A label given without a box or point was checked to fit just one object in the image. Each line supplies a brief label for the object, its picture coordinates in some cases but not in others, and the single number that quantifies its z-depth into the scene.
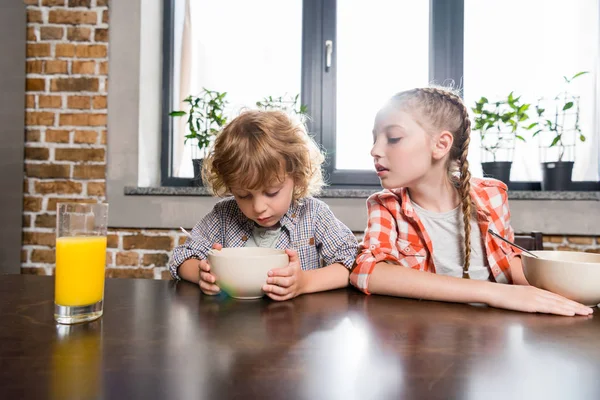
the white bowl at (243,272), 0.77
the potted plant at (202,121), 2.19
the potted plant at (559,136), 2.08
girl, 1.07
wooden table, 0.41
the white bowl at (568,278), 0.71
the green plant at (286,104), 2.23
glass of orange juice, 0.62
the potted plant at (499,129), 2.10
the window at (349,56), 2.28
